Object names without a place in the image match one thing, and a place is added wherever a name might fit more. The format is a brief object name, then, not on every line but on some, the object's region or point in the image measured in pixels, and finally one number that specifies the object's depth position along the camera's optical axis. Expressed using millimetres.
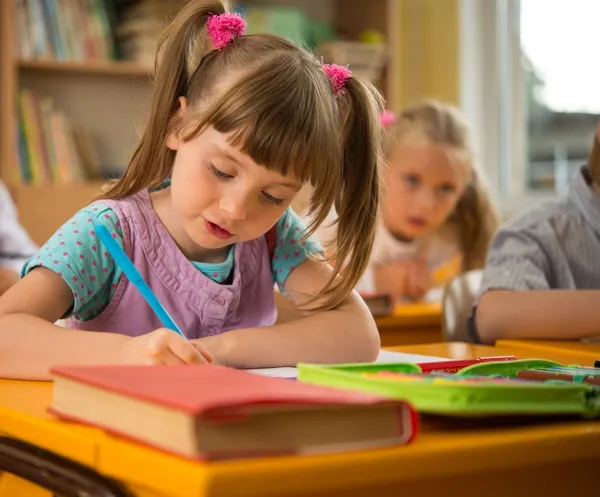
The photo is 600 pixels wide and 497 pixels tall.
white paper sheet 1354
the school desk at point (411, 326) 2792
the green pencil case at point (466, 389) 1044
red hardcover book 951
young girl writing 1453
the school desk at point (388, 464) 933
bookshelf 4094
